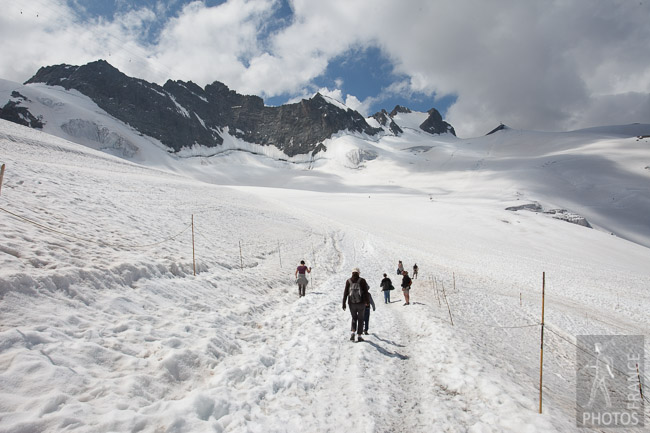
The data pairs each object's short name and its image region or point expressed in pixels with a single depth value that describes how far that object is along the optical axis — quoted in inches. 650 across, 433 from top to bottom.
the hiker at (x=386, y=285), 532.7
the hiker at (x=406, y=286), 513.0
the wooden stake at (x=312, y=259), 666.2
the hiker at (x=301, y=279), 522.0
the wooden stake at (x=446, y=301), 430.7
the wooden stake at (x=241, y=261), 602.1
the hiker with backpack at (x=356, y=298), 322.7
